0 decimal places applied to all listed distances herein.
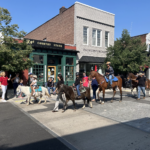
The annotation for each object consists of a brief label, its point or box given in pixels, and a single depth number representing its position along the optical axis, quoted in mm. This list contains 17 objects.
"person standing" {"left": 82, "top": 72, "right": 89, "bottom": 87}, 9486
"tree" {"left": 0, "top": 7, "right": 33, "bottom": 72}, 10008
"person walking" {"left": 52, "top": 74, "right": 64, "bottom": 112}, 6768
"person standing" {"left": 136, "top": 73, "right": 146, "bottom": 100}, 10156
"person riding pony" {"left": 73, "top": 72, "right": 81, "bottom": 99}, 7534
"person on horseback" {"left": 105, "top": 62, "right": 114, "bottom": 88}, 9359
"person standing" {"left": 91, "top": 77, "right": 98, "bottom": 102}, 9405
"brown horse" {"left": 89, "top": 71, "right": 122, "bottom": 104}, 8959
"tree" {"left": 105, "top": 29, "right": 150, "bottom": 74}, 16109
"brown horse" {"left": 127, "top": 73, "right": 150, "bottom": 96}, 10789
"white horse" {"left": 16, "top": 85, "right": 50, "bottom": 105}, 8356
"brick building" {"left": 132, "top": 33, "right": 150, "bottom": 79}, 25562
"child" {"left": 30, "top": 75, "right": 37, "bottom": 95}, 8462
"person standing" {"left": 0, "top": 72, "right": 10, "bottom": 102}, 9750
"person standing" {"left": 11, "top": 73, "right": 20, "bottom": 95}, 11688
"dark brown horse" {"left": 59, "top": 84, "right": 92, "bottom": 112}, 6766
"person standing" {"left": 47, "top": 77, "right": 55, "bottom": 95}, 11945
